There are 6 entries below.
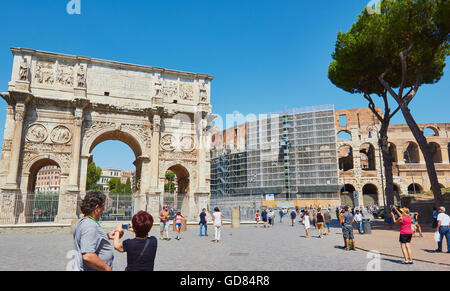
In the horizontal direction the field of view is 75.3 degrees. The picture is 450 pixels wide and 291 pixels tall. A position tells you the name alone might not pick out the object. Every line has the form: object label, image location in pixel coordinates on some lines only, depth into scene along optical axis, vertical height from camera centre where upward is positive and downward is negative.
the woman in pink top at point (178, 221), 11.55 -1.14
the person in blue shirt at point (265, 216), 17.90 -1.43
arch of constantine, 17.55 +4.53
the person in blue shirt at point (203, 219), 12.91 -1.18
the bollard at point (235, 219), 17.65 -1.59
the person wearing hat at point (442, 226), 7.81 -0.91
